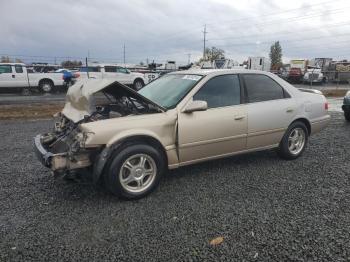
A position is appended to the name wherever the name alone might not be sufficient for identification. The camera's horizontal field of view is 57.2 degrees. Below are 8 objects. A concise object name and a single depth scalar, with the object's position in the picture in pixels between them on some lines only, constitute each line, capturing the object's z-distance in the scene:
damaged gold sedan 3.65
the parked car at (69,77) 20.12
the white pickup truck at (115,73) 20.33
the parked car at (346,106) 9.06
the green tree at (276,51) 98.94
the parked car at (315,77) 31.58
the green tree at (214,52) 75.93
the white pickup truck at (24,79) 17.88
